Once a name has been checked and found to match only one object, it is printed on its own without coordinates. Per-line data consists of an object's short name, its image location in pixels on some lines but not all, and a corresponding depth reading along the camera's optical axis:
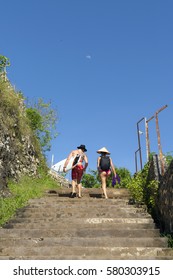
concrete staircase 3.79
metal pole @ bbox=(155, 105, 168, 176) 5.64
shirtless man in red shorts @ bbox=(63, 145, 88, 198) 7.36
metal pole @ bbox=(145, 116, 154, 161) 8.09
